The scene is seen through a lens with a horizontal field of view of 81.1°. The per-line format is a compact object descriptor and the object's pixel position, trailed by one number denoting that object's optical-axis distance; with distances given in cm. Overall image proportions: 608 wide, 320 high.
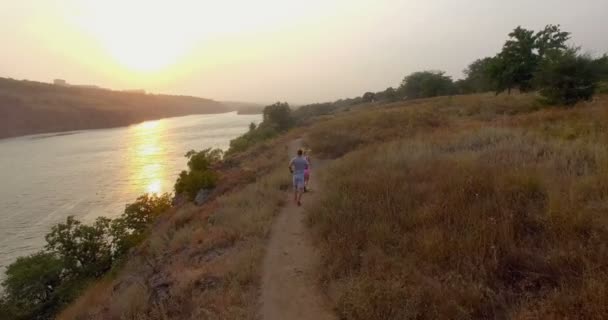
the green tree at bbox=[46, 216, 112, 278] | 1634
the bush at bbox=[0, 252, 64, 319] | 1445
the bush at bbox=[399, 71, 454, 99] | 5803
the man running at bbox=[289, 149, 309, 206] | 1034
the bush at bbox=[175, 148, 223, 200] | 1817
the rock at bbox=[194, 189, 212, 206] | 1640
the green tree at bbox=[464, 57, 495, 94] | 5621
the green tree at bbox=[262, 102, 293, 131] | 5083
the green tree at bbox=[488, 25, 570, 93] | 3081
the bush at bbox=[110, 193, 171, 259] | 1727
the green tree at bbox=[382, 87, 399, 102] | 6703
